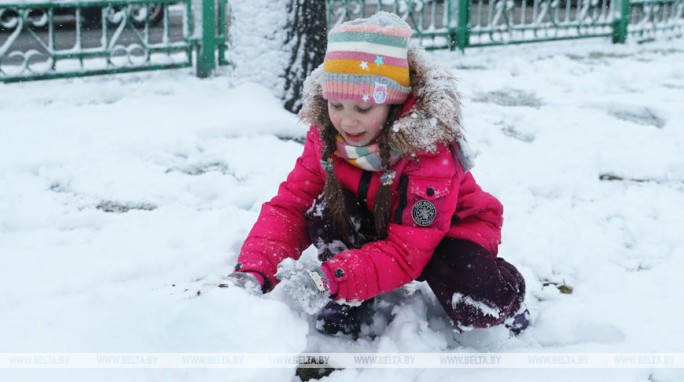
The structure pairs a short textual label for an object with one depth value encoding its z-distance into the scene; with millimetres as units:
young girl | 1783
